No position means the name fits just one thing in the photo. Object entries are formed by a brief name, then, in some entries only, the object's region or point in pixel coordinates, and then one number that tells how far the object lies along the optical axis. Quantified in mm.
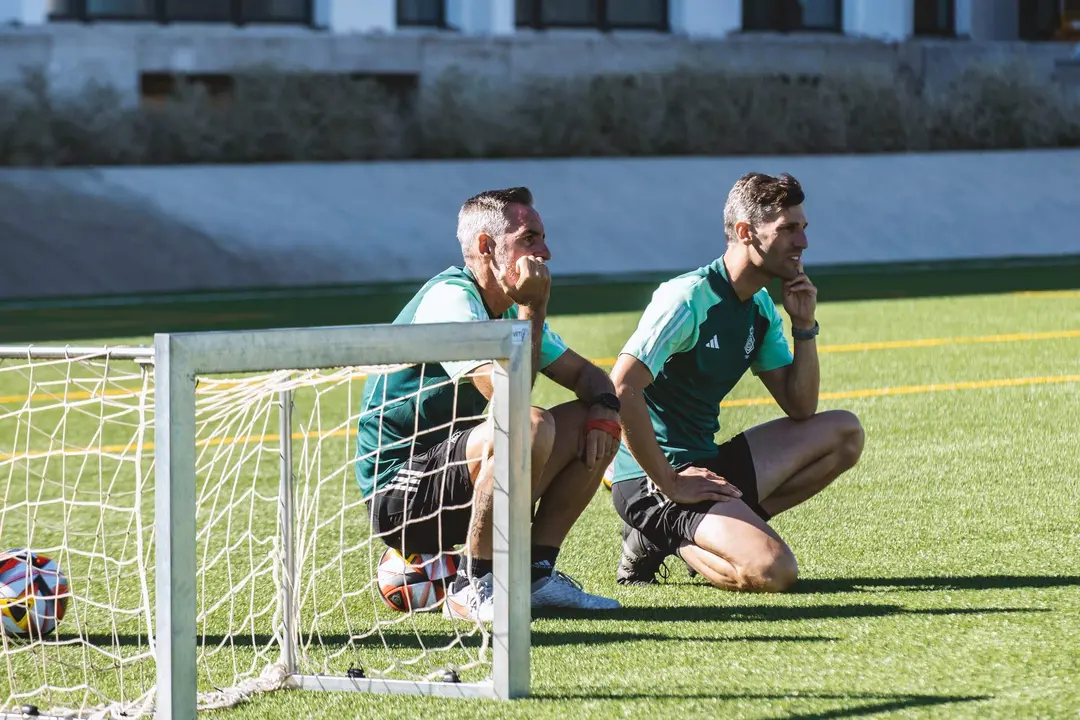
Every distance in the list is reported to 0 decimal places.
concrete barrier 37937
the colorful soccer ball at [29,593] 11242
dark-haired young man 12180
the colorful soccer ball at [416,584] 11820
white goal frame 8234
